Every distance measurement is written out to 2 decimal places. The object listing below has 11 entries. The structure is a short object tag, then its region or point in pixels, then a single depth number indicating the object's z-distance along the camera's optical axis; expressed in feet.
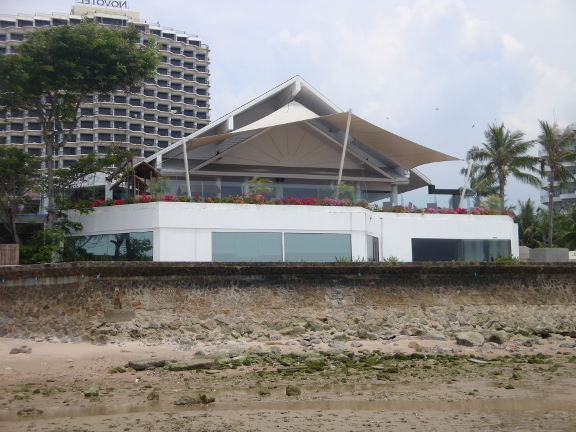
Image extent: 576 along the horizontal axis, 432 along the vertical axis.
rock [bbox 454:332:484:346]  56.13
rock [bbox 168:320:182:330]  56.70
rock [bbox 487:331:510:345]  58.18
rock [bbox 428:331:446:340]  59.47
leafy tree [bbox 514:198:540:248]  153.28
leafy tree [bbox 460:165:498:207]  170.01
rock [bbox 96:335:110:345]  53.11
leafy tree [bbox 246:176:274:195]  71.97
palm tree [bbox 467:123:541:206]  122.52
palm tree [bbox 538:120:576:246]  120.26
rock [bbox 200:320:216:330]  57.88
